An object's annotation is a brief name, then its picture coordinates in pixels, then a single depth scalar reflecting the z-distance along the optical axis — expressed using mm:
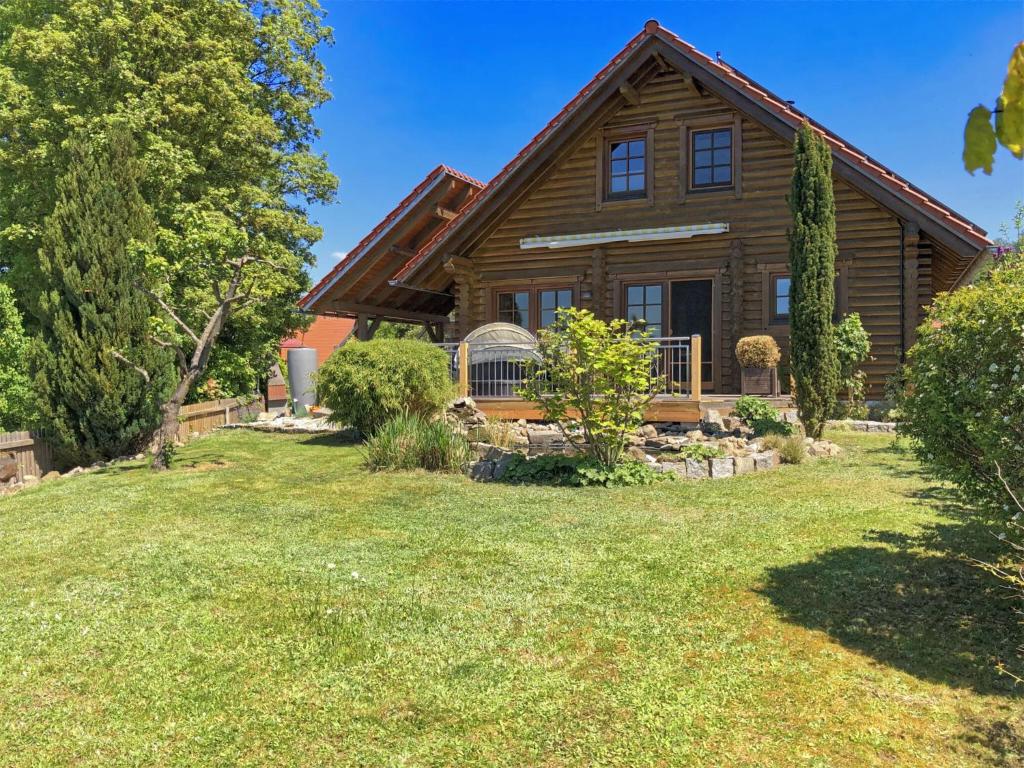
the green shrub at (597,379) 7965
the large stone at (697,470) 8484
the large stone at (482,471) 8953
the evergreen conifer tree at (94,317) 11398
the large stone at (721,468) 8492
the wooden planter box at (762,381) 12234
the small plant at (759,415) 10438
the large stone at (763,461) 8875
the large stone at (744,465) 8641
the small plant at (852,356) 12336
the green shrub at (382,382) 11938
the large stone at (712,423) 10734
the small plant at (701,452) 8711
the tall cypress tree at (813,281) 10195
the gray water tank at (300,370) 19953
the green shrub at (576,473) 8165
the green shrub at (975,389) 3686
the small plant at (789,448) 9078
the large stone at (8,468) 10961
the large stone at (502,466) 8836
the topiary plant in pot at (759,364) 12133
